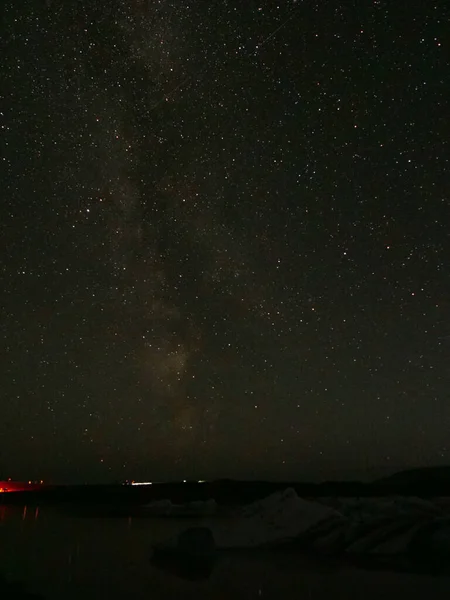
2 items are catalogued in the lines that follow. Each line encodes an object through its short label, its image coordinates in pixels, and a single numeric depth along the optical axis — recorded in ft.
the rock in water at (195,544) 63.62
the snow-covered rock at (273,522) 78.89
